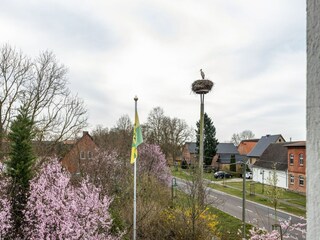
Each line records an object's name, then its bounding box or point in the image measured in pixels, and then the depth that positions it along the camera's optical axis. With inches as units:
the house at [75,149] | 952.0
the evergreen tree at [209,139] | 2049.7
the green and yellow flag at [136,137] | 409.4
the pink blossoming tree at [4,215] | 314.2
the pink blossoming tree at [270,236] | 343.3
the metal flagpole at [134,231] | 362.7
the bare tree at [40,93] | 769.6
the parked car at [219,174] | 1839.2
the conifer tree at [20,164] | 361.1
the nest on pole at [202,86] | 537.0
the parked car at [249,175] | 1863.9
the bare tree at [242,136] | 3208.7
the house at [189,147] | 2557.8
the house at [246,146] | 2669.8
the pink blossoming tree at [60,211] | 295.6
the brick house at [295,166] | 1283.6
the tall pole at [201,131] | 427.7
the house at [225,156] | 2150.2
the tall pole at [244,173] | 427.5
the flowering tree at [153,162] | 925.3
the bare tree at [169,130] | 1854.1
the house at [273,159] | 1471.5
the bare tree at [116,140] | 992.5
